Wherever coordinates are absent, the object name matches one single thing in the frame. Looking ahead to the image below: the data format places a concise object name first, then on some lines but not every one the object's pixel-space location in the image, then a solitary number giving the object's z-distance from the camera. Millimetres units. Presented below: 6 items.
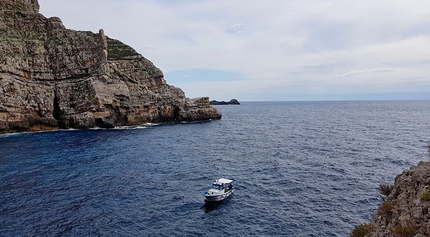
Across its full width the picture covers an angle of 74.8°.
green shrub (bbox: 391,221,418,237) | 13547
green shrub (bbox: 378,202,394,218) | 17703
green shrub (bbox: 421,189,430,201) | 14347
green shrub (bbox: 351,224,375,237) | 17906
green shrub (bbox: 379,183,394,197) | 24641
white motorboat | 36031
